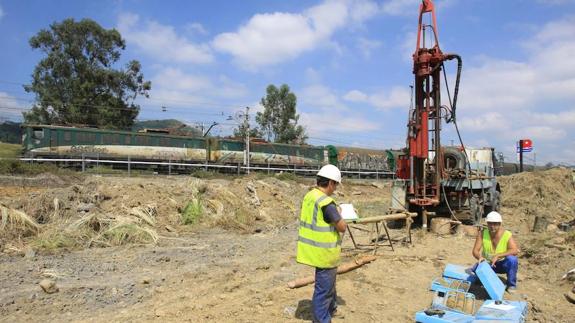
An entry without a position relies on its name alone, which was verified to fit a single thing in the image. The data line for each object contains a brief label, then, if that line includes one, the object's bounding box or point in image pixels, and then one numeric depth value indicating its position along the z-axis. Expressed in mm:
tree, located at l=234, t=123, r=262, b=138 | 49719
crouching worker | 6590
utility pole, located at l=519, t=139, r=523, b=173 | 28625
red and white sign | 28223
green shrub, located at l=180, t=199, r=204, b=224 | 13766
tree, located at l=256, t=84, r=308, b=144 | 61406
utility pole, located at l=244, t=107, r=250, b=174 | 33012
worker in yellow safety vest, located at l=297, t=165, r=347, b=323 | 4699
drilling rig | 12672
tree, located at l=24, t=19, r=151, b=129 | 43406
